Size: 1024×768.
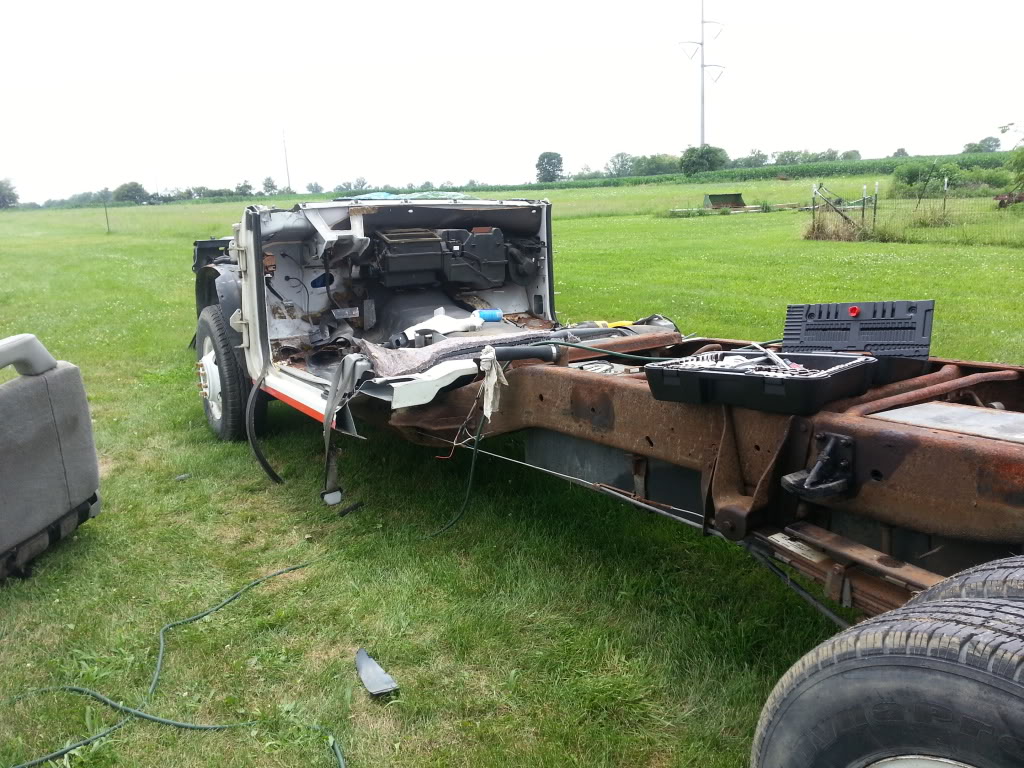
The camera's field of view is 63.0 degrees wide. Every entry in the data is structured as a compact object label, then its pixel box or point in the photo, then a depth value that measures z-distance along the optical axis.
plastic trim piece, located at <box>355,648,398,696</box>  3.01
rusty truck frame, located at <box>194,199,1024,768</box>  1.61
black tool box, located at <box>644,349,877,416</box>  2.36
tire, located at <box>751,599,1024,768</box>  1.50
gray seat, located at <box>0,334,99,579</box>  3.76
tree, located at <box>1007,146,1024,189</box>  24.44
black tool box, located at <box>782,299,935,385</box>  2.86
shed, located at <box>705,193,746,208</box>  37.53
